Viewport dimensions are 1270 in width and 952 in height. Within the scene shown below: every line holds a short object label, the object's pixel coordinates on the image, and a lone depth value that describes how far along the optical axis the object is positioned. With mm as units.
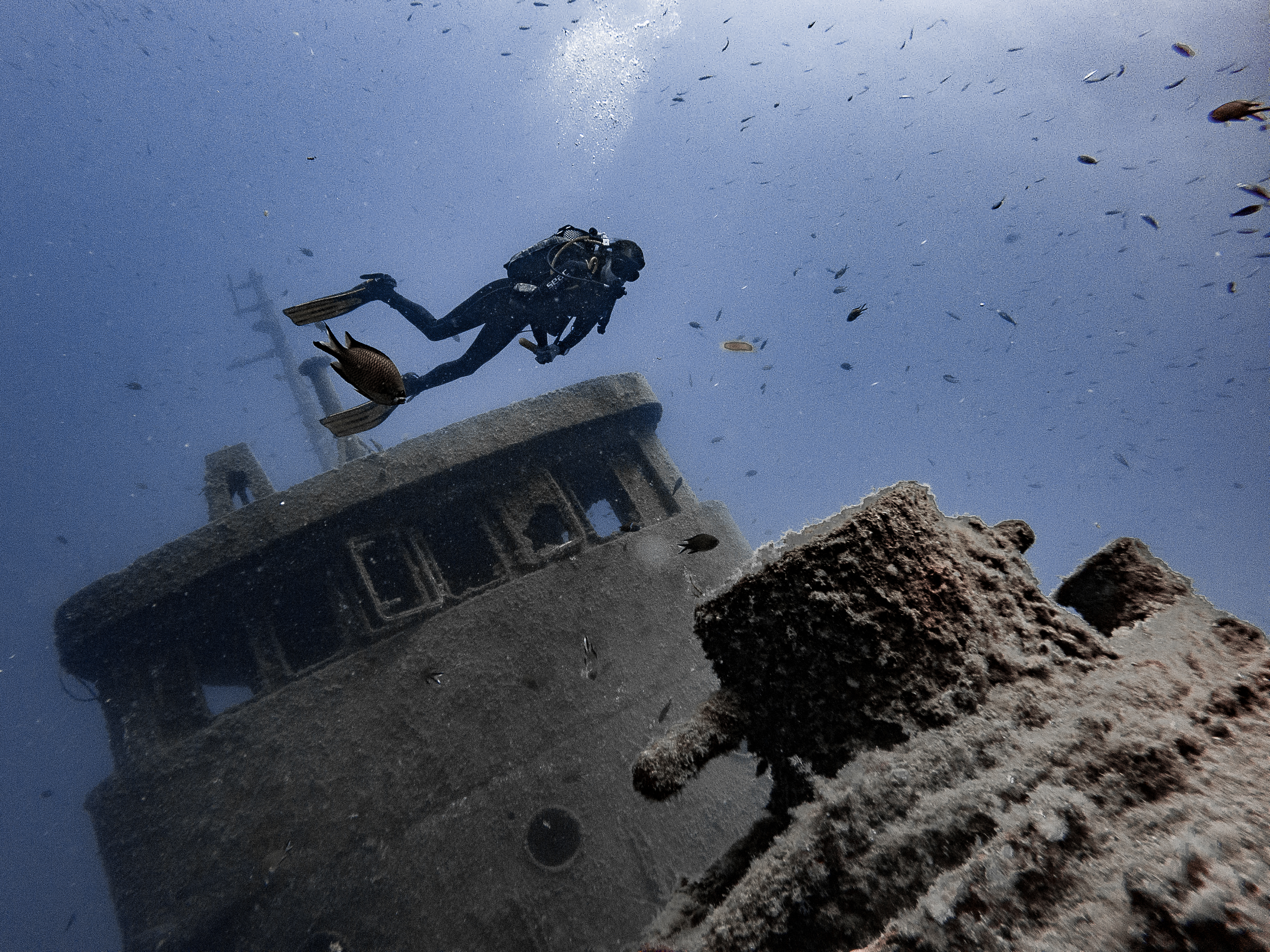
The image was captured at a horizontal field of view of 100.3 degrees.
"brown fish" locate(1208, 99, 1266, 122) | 5738
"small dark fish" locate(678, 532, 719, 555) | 5379
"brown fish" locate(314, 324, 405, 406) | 2914
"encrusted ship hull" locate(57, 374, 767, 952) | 5477
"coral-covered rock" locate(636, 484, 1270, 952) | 963
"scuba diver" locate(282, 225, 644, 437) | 6762
